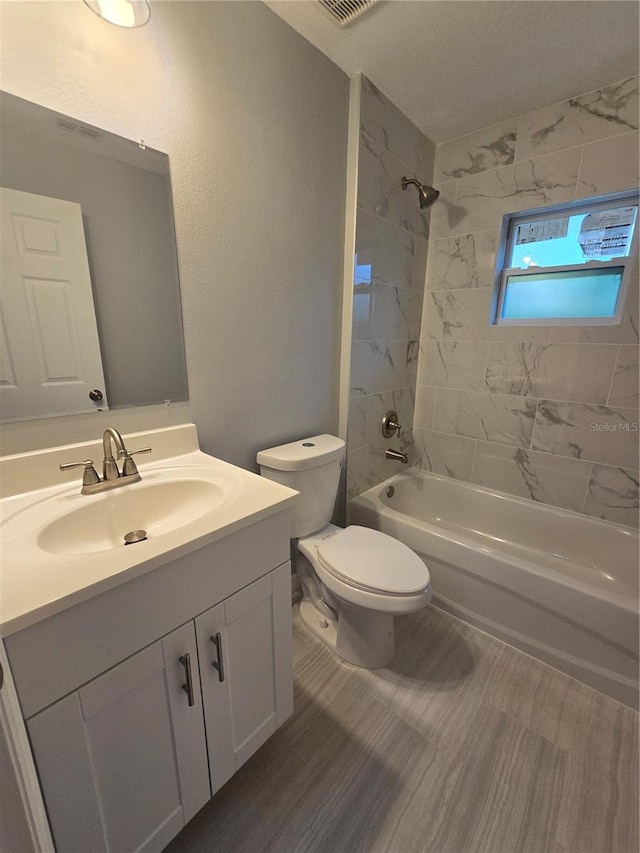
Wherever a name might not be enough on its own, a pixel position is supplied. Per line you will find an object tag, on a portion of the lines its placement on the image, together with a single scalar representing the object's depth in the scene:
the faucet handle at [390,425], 2.03
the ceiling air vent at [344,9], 1.14
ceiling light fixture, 0.80
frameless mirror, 0.82
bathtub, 1.29
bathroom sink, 0.81
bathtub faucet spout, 2.00
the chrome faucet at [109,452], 0.91
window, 1.61
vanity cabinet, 0.57
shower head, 1.73
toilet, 1.22
